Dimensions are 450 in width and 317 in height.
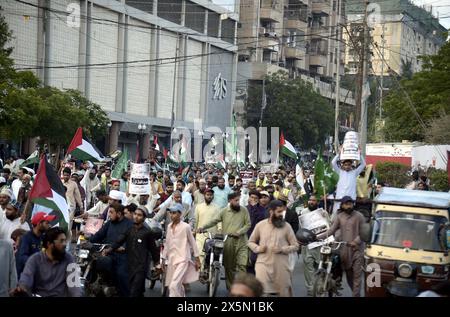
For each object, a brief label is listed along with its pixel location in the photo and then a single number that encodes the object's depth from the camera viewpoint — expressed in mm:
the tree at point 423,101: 47219
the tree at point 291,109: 72438
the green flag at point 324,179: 17875
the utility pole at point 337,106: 40578
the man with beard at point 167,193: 19125
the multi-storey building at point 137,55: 50869
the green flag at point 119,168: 24125
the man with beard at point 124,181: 23225
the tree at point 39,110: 33375
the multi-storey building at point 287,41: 78625
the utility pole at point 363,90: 32175
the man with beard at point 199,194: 19689
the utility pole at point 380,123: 59175
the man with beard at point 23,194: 17131
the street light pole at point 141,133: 54356
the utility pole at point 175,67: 60594
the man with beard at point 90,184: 23594
